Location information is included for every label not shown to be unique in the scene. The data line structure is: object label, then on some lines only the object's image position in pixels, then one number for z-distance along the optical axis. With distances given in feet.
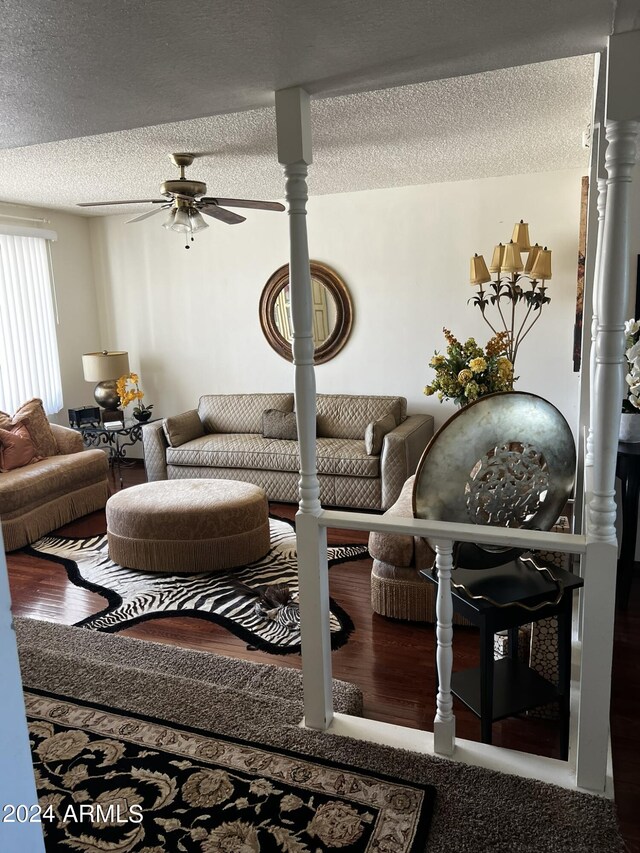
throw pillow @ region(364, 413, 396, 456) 16.57
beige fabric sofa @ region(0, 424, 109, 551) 14.79
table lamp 19.54
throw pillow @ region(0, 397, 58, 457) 17.19
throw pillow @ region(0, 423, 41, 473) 16.19
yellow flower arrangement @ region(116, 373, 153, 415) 20.10
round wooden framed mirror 19.25
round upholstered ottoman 12.92
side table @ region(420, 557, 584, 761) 6.57
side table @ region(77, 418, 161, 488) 19.85
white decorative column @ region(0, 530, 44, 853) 2.39
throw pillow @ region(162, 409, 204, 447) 18.90
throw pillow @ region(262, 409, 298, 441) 18.51
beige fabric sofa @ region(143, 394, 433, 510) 16.56
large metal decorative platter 6.03
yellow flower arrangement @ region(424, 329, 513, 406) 11.09
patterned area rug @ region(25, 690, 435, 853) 5.40
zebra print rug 10.77
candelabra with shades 15.38
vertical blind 18.66
